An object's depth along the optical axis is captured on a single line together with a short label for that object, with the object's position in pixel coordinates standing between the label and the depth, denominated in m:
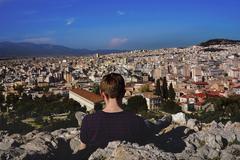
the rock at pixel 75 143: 3.82
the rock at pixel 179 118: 5.22
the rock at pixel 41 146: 3.49
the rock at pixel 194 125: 4.87
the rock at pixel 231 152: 3.13
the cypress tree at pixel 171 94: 30.02
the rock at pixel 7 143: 3.74
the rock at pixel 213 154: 3.21
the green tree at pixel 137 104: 19.33
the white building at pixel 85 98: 24.33
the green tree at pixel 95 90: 34.45
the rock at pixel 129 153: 2.75
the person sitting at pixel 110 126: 3.06
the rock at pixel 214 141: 3.55
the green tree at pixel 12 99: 26.80
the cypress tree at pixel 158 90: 30.68
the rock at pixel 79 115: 5.33
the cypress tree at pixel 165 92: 30.24
